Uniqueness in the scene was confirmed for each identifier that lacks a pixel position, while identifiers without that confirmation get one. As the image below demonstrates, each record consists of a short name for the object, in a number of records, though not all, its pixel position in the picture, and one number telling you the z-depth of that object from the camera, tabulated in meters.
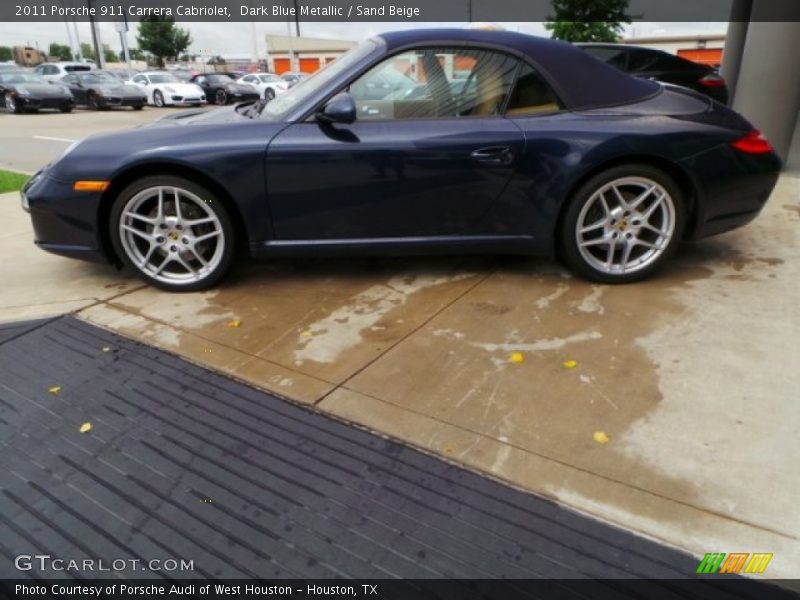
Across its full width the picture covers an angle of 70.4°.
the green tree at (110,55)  103.82
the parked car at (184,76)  24.86
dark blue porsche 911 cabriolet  3.14
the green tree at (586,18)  26.30
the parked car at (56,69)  23.54
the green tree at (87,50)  106.69
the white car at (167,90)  22.64
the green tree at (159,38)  45.72
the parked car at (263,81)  25.81
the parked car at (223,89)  24.16
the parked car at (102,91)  20.59
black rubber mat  1.66
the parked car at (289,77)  27.16
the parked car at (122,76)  22.53
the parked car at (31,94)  18.08
